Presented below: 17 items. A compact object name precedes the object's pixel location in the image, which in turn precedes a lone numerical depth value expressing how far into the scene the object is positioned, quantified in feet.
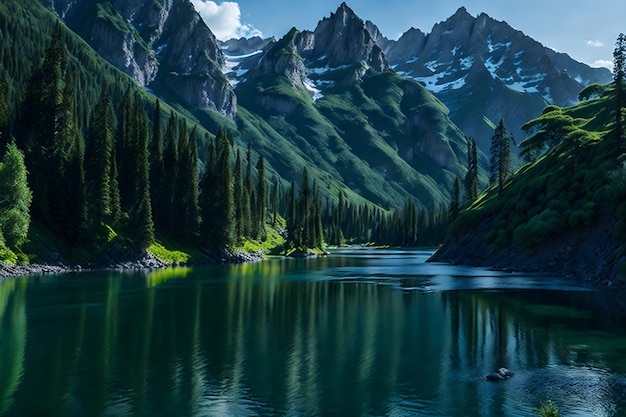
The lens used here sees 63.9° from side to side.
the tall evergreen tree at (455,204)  543.51
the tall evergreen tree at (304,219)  548.72
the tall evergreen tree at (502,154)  427.33
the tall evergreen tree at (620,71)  325.21
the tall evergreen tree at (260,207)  558.97
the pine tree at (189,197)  403.34
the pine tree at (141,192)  334.65
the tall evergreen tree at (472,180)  541.58
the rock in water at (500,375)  91.61
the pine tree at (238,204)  464.44
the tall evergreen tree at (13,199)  255.70
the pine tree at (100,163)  323.16
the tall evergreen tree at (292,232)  547.49
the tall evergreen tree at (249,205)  513.04
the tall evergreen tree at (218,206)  410.10
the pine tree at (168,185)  402.31
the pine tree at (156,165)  407.71
